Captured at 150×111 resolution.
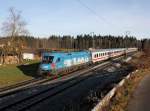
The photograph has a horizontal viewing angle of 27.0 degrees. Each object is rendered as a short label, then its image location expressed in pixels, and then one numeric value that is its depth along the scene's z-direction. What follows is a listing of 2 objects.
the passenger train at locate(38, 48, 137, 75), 38.34
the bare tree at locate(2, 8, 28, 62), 71.25
